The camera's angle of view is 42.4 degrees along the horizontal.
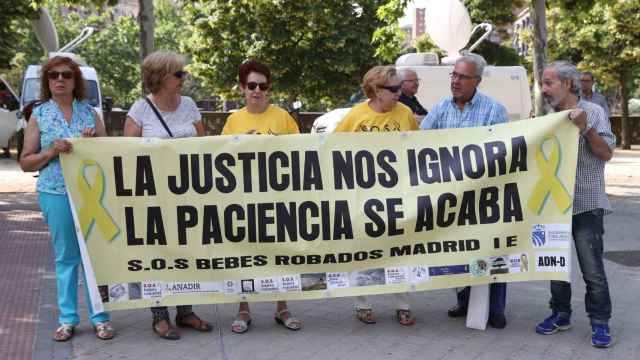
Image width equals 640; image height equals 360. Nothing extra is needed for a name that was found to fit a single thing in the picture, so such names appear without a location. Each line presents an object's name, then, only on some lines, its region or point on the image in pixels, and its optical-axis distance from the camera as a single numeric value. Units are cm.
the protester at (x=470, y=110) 549
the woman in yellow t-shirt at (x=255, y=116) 553
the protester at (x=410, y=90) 791
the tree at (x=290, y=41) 3206
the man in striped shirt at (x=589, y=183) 508
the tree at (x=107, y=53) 5056
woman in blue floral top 521
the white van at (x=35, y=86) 2102
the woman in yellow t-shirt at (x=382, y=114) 560
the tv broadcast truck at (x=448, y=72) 1405
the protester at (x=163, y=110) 530
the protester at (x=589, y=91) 851
